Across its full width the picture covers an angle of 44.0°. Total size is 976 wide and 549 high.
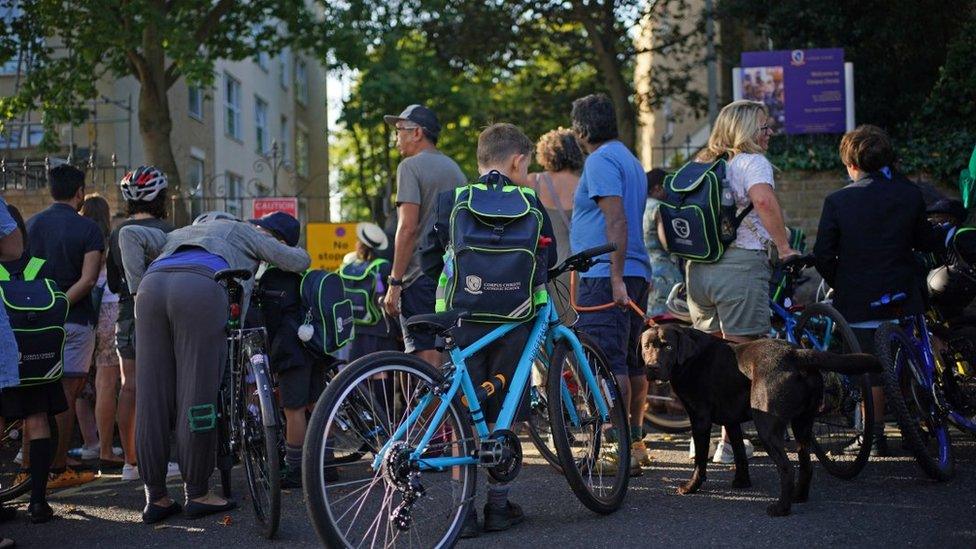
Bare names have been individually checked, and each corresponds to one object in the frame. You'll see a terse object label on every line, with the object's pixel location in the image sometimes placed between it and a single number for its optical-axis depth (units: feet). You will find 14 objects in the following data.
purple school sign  53.98
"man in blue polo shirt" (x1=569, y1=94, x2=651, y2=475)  22.13
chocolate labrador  18.60
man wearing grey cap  23.34
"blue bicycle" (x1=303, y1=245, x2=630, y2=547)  14.70
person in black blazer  22.17
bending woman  19.53
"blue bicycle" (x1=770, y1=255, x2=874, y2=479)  20.97
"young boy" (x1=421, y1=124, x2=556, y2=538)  17.92
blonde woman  21.80
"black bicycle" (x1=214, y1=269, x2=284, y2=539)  17.71
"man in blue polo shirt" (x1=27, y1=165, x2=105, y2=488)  25.16
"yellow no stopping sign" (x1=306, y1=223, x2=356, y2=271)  53.26
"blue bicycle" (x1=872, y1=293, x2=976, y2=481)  20.20
